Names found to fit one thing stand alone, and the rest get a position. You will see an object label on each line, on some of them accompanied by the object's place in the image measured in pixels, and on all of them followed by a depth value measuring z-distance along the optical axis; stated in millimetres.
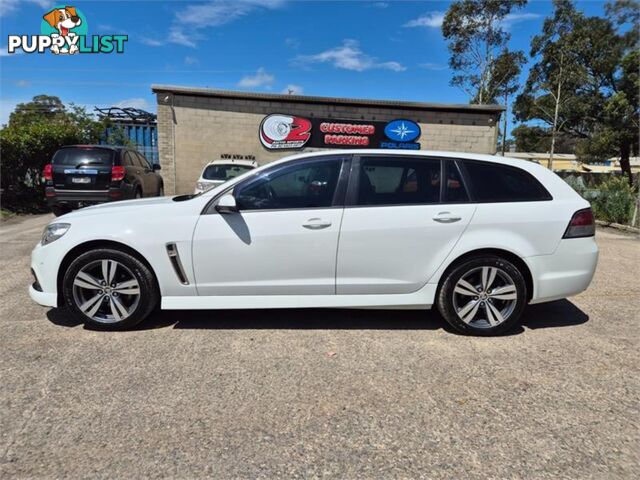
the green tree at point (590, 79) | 27562
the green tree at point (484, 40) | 30141
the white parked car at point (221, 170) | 10609
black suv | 9250
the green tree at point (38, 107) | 22291
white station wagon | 3779
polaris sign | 16172
